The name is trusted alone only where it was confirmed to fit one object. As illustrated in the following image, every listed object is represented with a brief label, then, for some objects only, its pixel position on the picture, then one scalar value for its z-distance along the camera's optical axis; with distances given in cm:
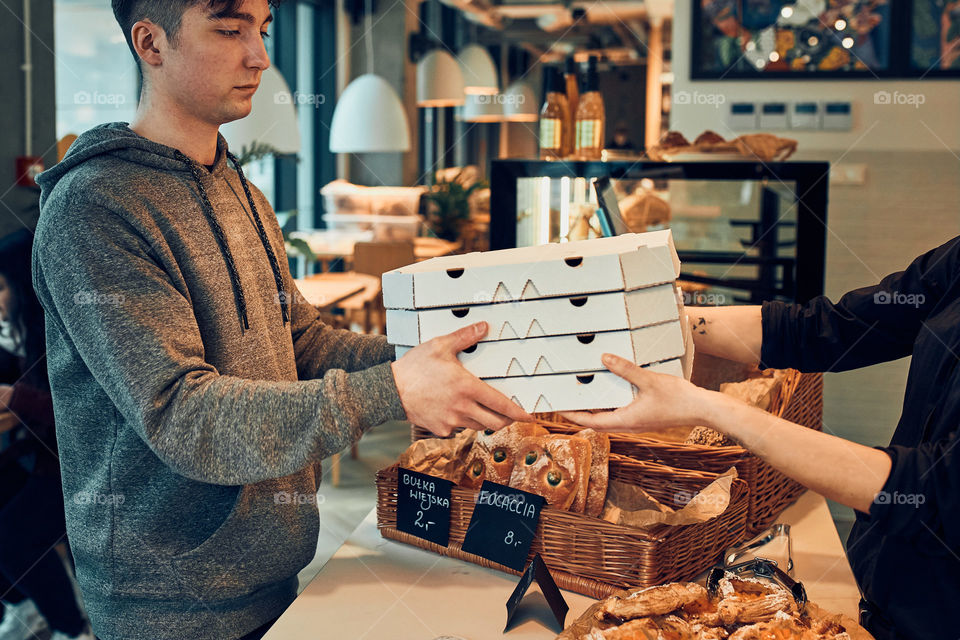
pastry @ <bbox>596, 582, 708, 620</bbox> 113
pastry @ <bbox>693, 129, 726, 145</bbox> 251
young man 114
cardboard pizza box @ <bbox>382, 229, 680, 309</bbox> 115
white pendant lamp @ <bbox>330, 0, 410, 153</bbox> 588
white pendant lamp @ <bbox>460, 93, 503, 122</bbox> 957
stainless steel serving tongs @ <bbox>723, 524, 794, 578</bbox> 136
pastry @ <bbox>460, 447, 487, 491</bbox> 158
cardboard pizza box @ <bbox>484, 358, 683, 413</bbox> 119
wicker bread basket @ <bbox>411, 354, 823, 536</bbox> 155
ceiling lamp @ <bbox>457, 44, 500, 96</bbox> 876
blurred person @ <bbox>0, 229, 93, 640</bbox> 264
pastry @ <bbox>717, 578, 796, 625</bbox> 116
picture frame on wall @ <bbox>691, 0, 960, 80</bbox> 334
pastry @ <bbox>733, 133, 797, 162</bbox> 240
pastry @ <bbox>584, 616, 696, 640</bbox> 108
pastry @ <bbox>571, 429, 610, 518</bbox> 149
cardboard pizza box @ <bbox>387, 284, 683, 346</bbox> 116
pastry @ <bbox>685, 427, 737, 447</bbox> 163
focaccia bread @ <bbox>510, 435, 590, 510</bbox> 147
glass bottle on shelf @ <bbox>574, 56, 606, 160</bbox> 253
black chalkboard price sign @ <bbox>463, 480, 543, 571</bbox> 143
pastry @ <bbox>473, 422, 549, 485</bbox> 155
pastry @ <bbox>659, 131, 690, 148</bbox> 253
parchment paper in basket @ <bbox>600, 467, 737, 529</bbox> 144
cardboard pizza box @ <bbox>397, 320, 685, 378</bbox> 117
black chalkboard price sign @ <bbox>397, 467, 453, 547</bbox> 154
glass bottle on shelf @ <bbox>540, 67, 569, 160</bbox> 253
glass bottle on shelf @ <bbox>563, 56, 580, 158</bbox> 257
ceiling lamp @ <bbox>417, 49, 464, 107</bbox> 795
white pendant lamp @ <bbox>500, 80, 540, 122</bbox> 966
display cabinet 227
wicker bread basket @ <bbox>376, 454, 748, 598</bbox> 136
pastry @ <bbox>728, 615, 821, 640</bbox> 112
